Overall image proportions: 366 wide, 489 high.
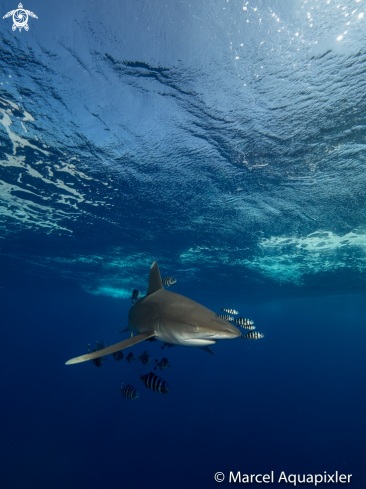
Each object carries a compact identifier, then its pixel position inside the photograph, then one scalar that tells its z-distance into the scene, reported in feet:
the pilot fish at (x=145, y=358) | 26.86
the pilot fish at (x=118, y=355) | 25.02
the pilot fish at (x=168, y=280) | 27.90
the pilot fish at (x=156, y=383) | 18.11
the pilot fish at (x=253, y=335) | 24.42
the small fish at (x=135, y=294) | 26.86
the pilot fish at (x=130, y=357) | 28.68
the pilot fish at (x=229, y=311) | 25.96
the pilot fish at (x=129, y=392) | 23.80
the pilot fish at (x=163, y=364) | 25.54
